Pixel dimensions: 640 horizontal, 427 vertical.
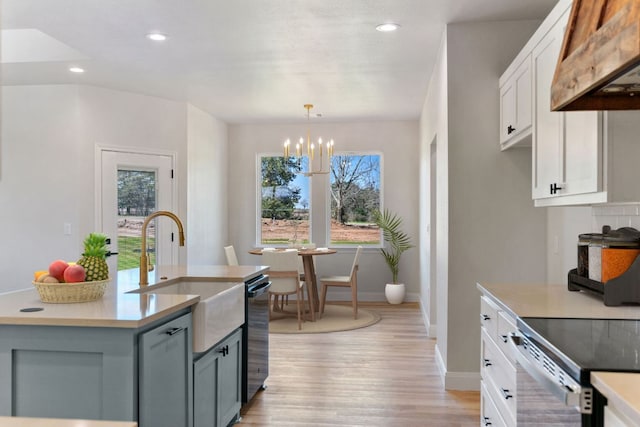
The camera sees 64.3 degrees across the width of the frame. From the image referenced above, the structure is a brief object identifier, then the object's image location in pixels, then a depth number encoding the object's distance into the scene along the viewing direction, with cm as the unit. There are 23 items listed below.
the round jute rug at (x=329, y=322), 556
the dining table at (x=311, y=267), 603
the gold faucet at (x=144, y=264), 279
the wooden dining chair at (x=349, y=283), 622
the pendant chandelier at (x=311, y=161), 671
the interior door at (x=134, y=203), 545
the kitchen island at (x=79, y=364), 190
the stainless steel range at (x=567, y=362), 130
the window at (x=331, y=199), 756
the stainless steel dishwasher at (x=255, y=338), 323
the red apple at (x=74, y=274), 223
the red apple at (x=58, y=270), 225
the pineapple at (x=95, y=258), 231
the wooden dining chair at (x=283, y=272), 566
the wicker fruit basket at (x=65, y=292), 221
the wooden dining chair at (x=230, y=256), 627
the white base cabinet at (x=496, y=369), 206
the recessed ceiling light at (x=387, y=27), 358
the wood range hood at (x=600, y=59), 129
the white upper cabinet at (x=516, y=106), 292
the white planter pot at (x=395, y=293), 703
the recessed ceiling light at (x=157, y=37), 381
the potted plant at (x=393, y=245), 705
